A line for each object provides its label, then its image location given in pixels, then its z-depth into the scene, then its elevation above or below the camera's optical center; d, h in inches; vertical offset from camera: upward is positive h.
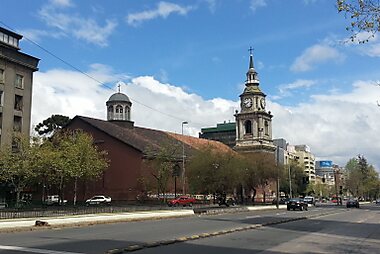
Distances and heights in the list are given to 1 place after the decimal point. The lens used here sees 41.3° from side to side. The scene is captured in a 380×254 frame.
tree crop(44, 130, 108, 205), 2250.5 +189.9
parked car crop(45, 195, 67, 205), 2596.0 -1.4
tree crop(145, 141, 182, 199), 2751.0 +196.1
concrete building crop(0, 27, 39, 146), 2325.3 +540.0
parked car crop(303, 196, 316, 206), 3409.9 -14.6
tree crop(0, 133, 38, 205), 2033.7 +148.4
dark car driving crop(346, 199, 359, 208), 2812.7 -32.3
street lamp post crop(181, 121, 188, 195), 2806.1 +108.0
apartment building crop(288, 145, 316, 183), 7684.6 +664.3
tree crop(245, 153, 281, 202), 3115.2 +168.6
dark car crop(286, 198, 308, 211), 2305.9 -29.7
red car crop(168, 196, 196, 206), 2586.1 -10.2
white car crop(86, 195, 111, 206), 2657.5 -3.0
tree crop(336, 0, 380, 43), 449.1 +166.7
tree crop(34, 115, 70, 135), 3724.7 +564.6
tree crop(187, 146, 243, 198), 2731.3 +144.1
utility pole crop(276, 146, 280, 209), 3122.5 +189.6
